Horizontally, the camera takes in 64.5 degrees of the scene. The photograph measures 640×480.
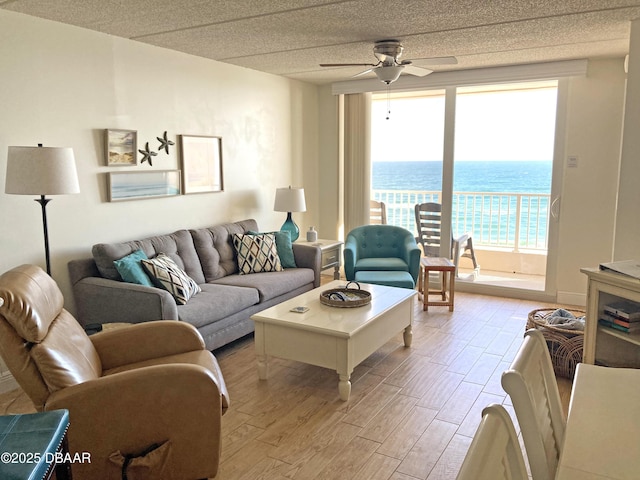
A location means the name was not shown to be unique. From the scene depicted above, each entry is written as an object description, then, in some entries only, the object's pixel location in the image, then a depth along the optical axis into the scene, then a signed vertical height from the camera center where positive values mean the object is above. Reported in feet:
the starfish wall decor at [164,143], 13.78 +0.76
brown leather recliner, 6.56 -3.01
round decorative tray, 11.28 -2.88
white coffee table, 10.02 -3.33
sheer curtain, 19.56 +0.50
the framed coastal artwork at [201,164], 14.60 +0.22
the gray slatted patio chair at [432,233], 18.94 -2.32
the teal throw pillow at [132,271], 11.23 -2.20
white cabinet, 10.12 -3.38
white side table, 17.61 -2.92
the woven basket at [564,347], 10.77 -3.75
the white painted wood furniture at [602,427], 3.77 -2.18
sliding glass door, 18.39 +0.75
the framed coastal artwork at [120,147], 12.23 +0.59
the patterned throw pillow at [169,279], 11.61 -2.48
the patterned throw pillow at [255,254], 14.93 -2.46
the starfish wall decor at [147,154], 13.32 +0.44
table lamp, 17.12 -1.07
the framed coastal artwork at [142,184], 12.55 -0.35
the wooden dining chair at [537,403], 4.23 -2.11
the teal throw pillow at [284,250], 15.76 -2.45
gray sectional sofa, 10.80 -2.85
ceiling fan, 12.08 +2.60
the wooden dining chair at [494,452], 3.03 -1.76
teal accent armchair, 15.74 -2.60
